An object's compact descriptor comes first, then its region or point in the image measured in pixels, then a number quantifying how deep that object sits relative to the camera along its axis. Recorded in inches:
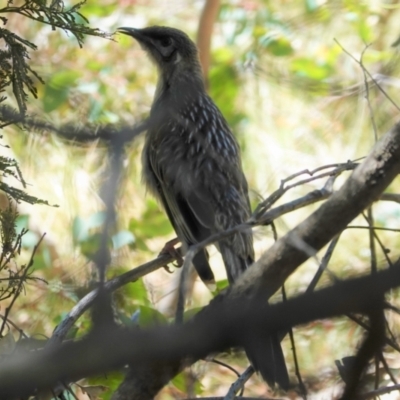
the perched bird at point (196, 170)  312.0
